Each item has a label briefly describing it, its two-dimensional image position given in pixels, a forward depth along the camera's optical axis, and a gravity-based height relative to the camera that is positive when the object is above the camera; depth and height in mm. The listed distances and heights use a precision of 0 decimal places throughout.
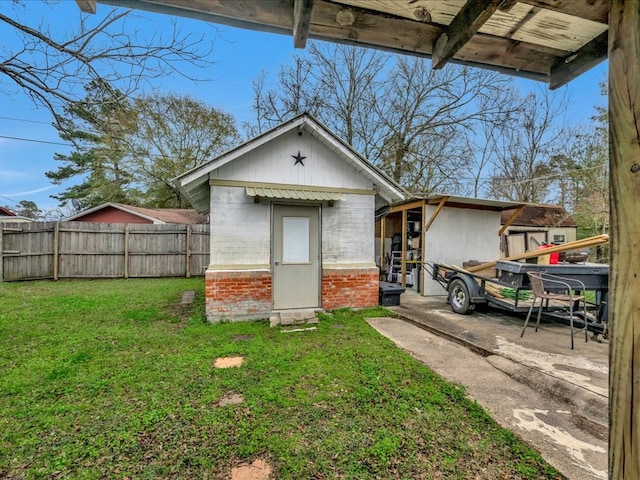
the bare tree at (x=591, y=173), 11938 +3031
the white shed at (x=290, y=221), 6008 +432
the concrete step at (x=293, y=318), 5887 -1540
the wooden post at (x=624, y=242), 871 +8
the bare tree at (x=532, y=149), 17703 +6045
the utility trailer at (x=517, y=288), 4969 -930
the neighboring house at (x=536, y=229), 13078 +803
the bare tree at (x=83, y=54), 3375 +2229
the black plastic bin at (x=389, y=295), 7289 -1307
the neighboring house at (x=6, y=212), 26128 +2313
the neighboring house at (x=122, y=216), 15734 +1315
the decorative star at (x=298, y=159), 6512 +1807
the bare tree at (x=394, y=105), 14508 +6974
